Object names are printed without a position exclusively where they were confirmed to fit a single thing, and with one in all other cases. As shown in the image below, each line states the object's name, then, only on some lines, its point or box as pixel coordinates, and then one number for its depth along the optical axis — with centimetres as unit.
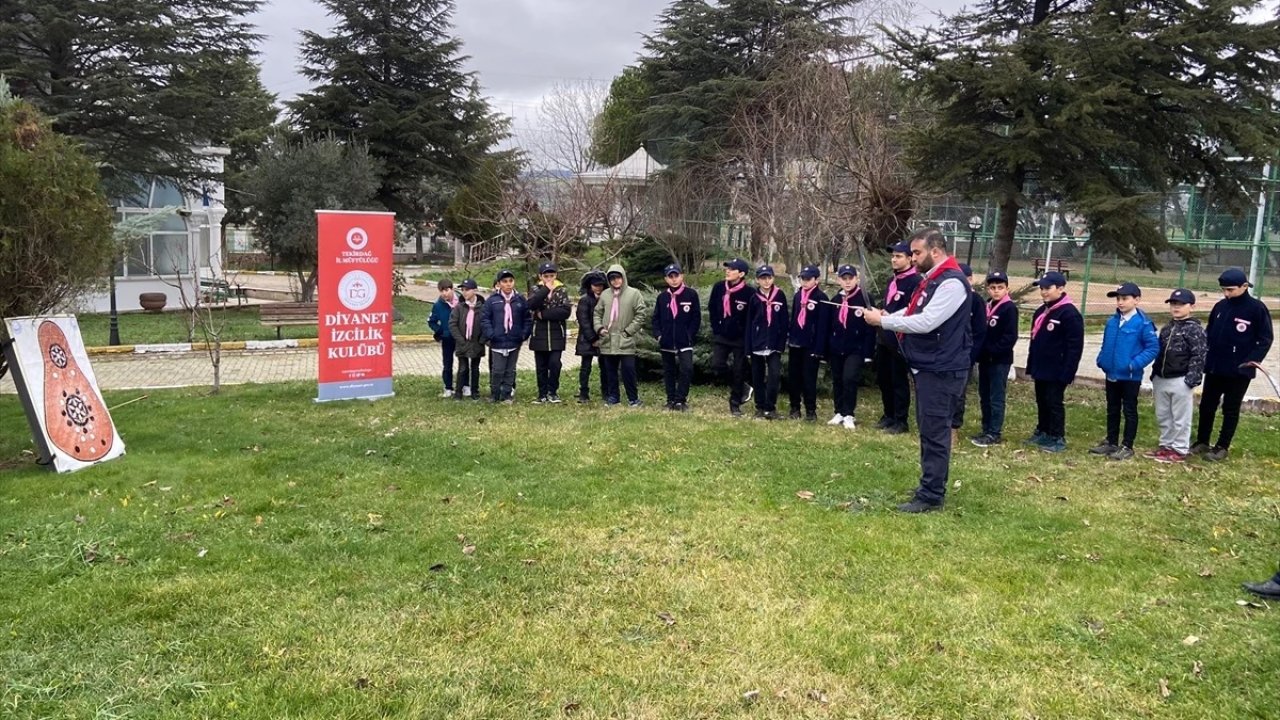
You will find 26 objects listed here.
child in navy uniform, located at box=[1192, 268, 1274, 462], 789
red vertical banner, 1043
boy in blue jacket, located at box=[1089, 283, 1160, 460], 805
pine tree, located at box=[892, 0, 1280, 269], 1066
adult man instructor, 599
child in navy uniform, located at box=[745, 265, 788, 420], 953
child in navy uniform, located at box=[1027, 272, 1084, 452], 838
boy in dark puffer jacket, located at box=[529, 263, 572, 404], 1047
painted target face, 728
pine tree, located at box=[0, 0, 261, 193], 1970
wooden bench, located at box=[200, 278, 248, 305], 1952
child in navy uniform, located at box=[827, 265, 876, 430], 930
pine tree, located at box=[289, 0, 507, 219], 2891
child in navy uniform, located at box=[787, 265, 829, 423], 941
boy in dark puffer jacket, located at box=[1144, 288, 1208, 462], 786
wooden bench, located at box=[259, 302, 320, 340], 1767
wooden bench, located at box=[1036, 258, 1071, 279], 2500
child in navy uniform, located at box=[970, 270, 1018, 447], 877
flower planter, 2275
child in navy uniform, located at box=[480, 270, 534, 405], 1030
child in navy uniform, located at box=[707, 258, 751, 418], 978
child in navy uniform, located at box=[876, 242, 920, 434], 860
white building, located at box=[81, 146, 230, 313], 2289
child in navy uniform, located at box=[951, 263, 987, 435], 868
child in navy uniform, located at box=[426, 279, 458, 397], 1114
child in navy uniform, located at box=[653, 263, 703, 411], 1012
